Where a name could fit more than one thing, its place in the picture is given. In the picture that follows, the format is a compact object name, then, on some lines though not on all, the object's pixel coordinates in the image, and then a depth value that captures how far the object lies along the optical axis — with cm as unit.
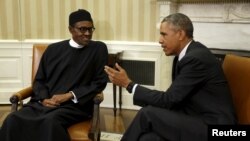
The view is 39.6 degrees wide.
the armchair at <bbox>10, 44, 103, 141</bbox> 236
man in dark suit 204
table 405
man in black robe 243
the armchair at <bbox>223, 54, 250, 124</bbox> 213
